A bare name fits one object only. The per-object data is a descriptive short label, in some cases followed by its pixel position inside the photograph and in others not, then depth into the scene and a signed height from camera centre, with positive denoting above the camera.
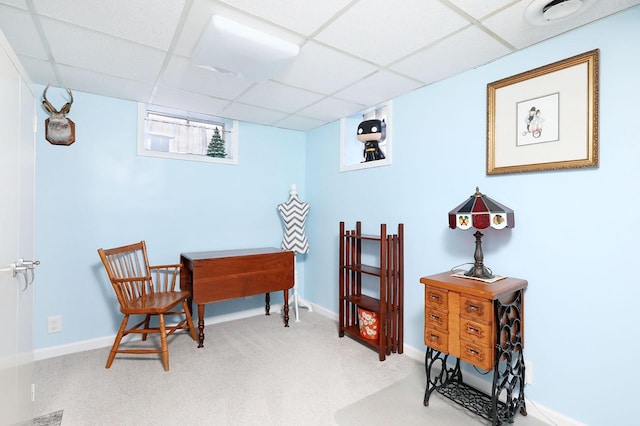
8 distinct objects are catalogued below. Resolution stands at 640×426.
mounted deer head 2.36 +0.67
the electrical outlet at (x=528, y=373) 1.79 -0.94
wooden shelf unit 2.39 -0.67
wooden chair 2.24 -0.66
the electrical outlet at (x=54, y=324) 2.42 -0.90
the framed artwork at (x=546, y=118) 1.57 +0.54
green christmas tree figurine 3.20 +0.68
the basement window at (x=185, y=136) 2.87 +0.78
